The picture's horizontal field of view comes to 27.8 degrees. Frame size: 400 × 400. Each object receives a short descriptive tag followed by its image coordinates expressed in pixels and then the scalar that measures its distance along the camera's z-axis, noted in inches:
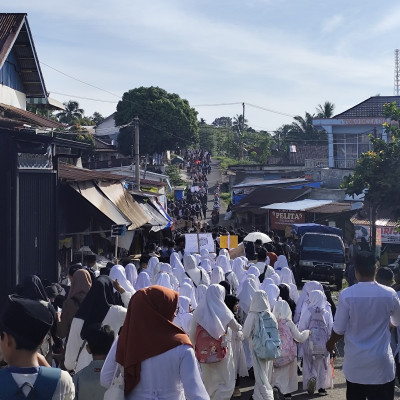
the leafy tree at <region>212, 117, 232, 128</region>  6349.4
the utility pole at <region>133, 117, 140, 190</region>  1256.9
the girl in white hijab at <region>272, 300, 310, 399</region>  394.6
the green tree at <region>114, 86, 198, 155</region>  2699.3
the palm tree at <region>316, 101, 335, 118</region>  2748.5
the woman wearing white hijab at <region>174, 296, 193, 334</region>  381.1
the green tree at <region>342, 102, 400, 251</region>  979.3
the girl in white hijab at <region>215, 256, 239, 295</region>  548.6
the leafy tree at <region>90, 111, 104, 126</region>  3912.6
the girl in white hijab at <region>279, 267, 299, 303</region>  545.3
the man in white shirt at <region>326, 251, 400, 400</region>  249.8
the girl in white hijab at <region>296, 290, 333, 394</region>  415.2
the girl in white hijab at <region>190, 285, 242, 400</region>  339.0
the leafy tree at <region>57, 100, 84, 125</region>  3090.6
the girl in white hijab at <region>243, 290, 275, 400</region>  368.8
